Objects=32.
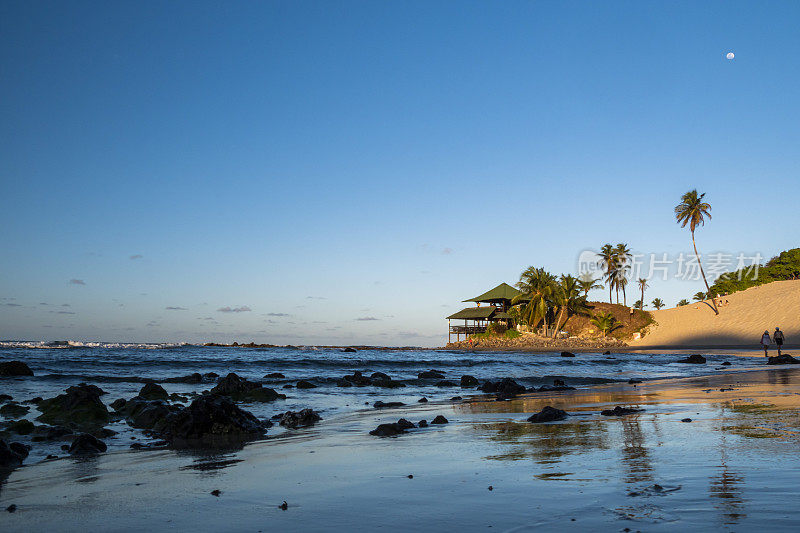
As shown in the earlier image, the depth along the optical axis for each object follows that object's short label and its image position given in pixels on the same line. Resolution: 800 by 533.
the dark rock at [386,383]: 17.27
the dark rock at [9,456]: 5.89
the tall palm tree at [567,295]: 70.69
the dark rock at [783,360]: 24.92
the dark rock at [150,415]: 8.81
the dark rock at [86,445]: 6.67
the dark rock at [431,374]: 20.98
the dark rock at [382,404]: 11.82
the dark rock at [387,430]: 7.38
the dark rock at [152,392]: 12.57
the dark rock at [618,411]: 8.37
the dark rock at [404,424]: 7.73
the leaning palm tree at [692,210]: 72.44
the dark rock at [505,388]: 14.20
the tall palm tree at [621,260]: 92.75
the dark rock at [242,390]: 12.96
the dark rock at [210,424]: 7.69
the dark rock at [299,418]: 8.96
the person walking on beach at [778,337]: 31.08
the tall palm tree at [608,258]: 93.31
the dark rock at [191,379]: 18.19
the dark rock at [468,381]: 17.66
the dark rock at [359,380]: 17.70
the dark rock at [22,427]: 7.98
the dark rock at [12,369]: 17.23
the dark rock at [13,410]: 9.65
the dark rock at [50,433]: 7.64
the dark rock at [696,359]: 29.98
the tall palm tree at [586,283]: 72.50
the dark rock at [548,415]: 8.06
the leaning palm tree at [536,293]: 68.31
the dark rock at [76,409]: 9.17
